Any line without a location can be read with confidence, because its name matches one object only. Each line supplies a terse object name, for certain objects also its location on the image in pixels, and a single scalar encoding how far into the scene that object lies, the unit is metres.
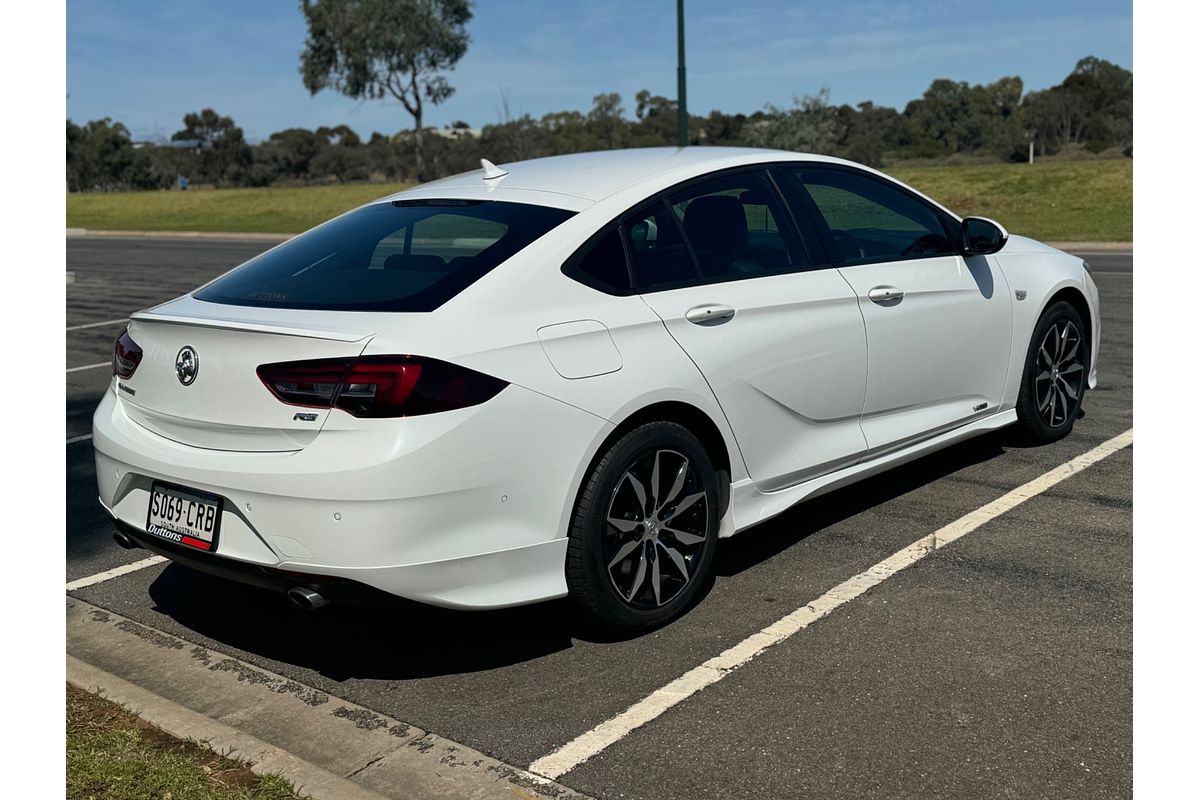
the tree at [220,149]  79.44
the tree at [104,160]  81.00
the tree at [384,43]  58.72
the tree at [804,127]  40.88
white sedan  3.64
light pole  20.78
